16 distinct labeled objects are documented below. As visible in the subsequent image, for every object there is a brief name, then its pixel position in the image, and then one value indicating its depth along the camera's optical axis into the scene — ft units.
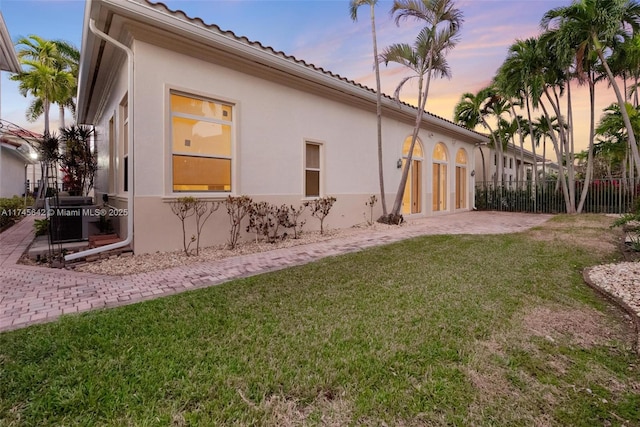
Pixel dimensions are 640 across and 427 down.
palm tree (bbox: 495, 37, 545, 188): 44.04
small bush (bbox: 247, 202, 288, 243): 24.21
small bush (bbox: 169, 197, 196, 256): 19.92
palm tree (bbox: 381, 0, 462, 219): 30.78
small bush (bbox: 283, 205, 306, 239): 26.43
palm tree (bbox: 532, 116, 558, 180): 63.82
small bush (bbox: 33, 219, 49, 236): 25.97
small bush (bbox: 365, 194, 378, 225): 36.06
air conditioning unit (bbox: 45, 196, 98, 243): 21.27
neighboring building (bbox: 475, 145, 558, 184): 77.15
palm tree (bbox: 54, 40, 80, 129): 65.51
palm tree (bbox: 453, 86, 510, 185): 59.31
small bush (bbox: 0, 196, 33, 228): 33.45
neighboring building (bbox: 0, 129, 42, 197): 51.26
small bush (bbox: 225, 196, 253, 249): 22.81
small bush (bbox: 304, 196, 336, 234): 28.76
